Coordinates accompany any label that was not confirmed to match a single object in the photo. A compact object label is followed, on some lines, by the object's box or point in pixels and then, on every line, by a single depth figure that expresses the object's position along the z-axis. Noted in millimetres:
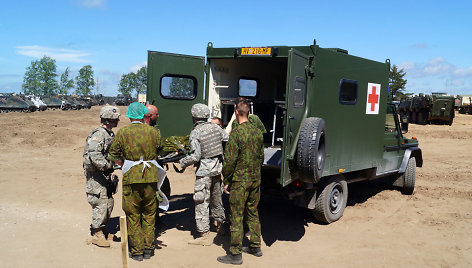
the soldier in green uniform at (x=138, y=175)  4629
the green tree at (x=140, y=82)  86875
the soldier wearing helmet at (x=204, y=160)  5289
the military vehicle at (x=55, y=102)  36594
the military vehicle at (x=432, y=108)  25047
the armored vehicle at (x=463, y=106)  34938
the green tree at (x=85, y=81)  84688
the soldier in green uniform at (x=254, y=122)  4867
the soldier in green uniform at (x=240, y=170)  4715
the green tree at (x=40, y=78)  78812
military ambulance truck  5262
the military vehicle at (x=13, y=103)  30309
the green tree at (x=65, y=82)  83250
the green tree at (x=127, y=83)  87250
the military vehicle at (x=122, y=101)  56406
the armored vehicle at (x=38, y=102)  33531
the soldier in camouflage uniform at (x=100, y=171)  4863
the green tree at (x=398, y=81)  48188
